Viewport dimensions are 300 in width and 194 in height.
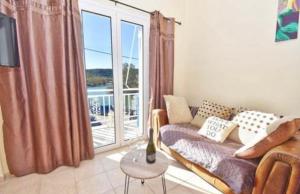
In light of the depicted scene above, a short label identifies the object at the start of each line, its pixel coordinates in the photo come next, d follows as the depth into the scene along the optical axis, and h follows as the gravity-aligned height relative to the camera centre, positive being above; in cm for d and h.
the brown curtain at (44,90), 179 -11
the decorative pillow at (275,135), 141 -46
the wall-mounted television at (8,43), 142 +32
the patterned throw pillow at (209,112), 244 -47
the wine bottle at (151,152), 158 -67
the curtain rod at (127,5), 239 +106
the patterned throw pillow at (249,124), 193 -52
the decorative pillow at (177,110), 264 -48
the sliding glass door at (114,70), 246 +15
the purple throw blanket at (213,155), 143 -76
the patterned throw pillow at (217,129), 207 -61
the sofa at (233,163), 123 -75
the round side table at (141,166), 139 -75
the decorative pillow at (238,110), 236 -43
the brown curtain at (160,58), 277 +36
